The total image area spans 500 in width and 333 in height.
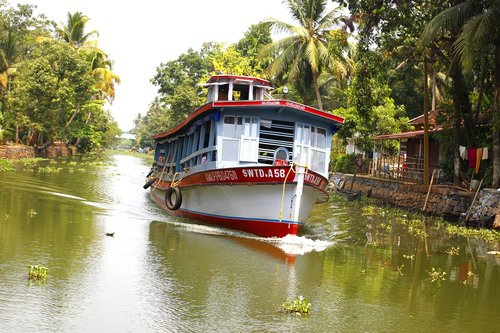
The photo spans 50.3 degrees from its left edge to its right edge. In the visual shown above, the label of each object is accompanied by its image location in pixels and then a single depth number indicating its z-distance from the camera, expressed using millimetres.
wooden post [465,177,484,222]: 18422
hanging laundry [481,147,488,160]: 19641
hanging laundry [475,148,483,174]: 19906
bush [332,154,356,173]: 34844
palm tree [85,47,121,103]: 45341
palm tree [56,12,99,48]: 44094
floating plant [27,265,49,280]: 7660
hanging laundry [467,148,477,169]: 20453
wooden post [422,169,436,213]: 21038
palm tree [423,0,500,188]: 16734
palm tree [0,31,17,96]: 39188
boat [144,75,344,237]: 13281
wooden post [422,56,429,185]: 22953
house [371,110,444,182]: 26203
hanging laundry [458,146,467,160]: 21000
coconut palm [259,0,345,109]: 32250
